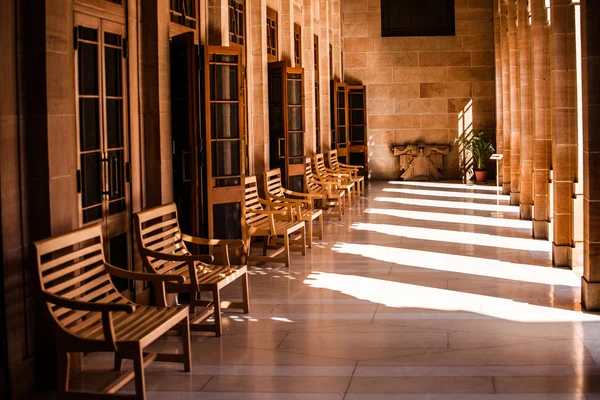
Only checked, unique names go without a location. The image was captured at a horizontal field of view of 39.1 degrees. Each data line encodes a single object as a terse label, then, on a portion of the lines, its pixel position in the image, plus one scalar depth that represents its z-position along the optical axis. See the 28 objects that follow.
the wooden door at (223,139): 8.64
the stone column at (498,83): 19.78
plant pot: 21.77
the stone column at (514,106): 15.52
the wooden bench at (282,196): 10.82
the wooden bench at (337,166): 17.28
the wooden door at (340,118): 19.50
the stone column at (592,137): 7.04
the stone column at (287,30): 14.03
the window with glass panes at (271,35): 13.33
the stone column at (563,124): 9.20
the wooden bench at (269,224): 9.53
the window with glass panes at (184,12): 8.77
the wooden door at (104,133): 6.25
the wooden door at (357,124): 20.73
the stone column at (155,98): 7.45
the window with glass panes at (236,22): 11.05
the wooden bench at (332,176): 15.37
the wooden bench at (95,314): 4.66
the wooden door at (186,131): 8.23
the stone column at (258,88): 11.87
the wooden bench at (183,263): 6.32
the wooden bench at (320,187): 13.95
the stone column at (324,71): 18.31
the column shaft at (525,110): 13.34
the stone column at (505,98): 17.53
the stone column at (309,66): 16.12
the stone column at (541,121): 11.45
